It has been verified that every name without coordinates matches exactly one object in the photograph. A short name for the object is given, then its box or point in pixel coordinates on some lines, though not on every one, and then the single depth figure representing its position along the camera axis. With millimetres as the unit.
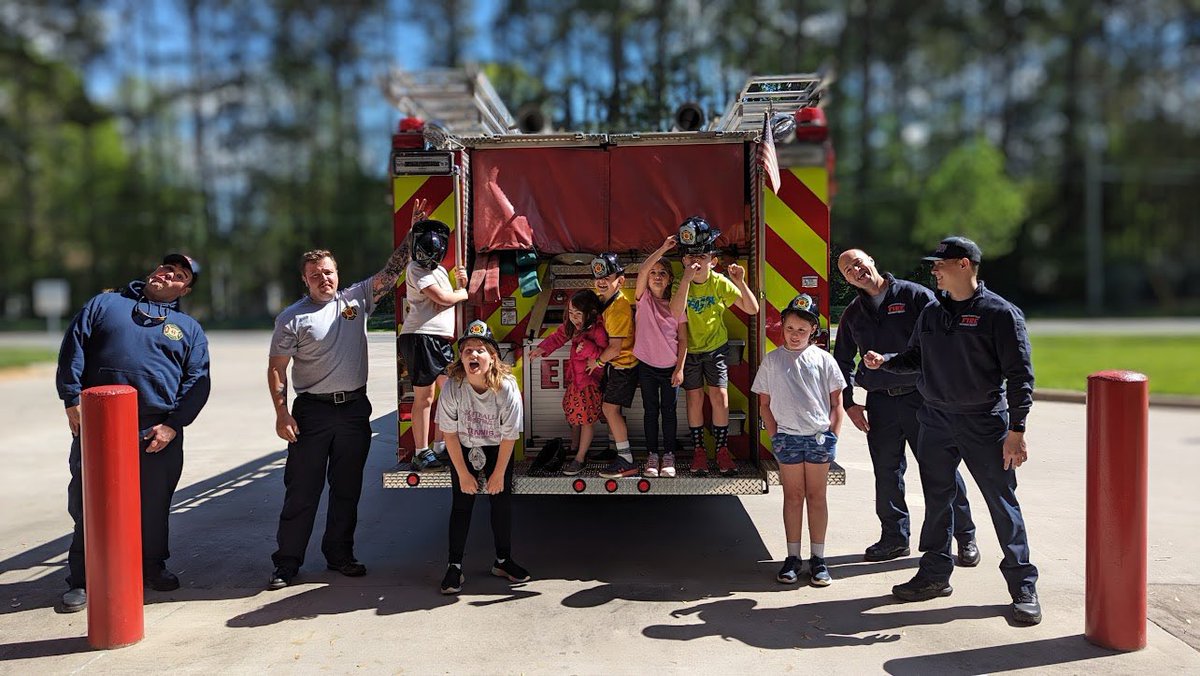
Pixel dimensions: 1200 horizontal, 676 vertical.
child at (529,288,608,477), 5691
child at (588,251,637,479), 5660
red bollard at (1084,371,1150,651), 4309
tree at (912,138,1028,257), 29328
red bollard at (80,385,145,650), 4422
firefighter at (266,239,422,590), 5309
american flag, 5434
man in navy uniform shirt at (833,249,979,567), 5496
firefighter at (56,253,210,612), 5117
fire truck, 5742
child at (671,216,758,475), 5445
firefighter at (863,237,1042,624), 4551
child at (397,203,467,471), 5391
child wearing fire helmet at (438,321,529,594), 5055
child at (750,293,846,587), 5094
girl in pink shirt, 5594
